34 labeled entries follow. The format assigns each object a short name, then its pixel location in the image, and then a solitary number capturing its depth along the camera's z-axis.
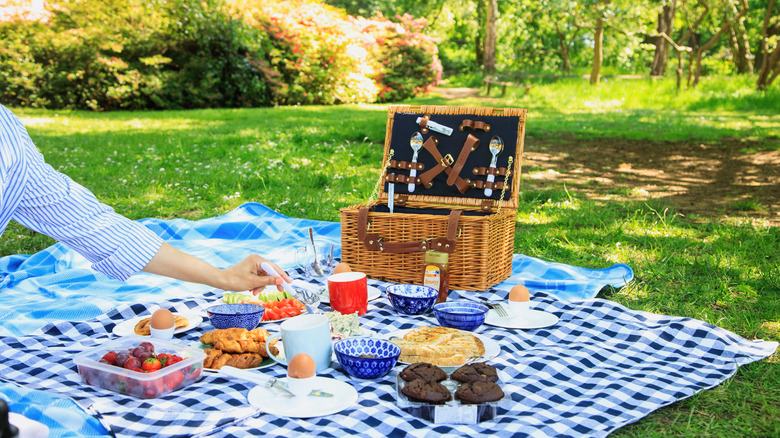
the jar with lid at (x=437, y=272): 3.02
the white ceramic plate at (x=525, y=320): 2.74
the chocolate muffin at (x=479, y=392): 1.91
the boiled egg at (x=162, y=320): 2.37
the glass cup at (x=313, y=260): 3.51
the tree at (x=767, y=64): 11.62
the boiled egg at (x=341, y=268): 3.00
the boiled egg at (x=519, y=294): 2.79
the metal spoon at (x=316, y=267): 3.49
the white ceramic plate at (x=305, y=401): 1.91
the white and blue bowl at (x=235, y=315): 2.53
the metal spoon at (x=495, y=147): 3.66
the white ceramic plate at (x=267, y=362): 2.29
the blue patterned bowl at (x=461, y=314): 2.59
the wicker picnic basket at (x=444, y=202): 3.25
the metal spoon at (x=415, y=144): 3.79
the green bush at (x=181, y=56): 12.45
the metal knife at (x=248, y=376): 2.05
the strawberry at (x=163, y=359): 2.05
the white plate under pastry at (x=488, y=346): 2.33
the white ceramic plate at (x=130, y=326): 2.58
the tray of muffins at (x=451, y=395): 1.90
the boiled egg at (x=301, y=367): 1.92
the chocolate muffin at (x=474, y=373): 2.02
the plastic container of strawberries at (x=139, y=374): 1.99
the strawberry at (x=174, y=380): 2.03
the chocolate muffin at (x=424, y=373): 2.01
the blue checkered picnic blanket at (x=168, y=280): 2.90
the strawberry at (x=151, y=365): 2.00
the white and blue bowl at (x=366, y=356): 2.14
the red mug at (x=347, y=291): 2.76
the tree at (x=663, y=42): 17.11
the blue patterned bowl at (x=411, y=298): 2.84
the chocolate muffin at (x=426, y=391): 1.91
